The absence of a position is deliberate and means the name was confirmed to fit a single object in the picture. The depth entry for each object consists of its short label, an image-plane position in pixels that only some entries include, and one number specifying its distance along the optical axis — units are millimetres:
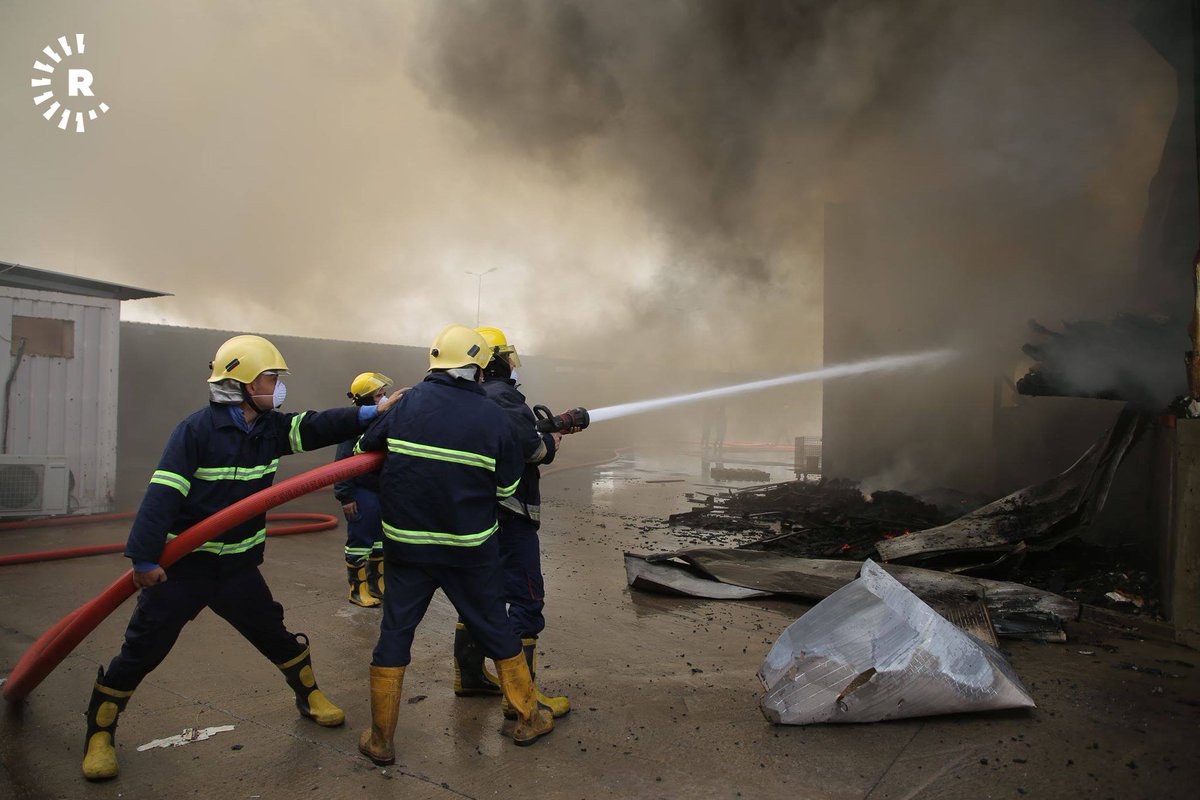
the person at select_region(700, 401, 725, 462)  17189
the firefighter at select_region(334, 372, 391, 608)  4496
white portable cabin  7316
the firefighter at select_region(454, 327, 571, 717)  2959
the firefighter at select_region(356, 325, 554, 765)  2441
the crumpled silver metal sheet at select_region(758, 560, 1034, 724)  2594
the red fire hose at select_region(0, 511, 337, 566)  5312
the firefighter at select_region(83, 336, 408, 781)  2342
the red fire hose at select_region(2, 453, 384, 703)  2344
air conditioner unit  7246
